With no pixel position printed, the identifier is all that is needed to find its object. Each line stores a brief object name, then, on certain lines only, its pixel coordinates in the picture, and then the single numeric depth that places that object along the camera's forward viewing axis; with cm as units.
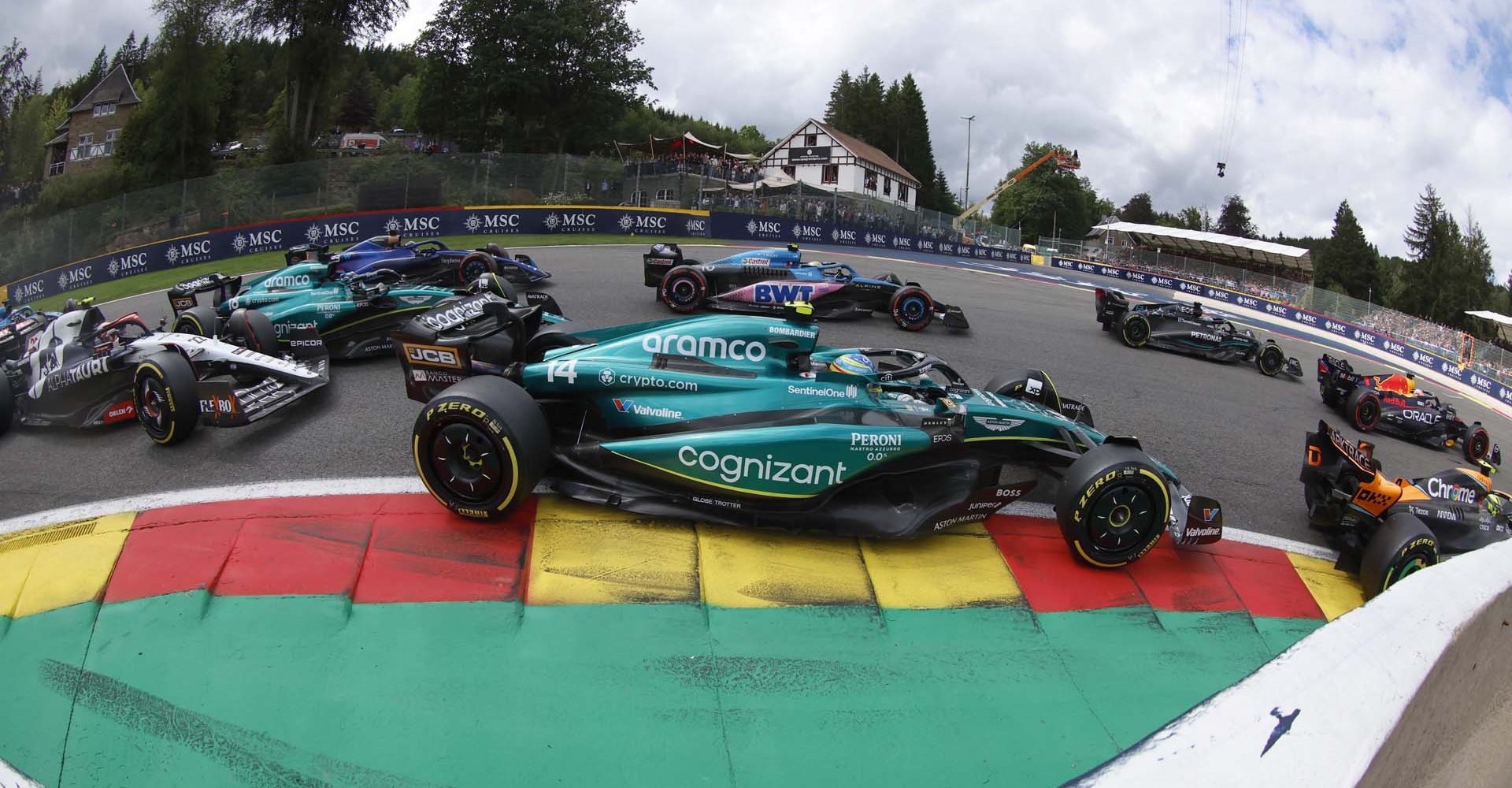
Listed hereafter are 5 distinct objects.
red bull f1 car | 1253
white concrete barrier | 159
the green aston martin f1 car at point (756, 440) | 556
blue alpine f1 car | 1311
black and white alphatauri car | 712
